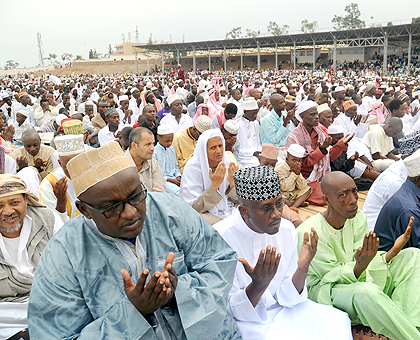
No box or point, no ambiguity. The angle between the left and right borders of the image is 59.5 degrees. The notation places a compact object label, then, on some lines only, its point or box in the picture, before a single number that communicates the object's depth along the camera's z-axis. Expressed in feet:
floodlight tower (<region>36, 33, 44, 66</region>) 263.29
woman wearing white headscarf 11.41
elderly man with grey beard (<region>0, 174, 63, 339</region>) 7.45
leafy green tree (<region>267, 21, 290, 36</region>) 239.32
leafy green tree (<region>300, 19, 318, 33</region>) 228.84
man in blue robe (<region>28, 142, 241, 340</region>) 4.27
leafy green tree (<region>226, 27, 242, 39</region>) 253.96
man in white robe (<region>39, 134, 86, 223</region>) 10.61
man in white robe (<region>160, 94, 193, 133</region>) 23.45
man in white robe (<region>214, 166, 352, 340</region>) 6.80
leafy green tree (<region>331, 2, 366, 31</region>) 234.17
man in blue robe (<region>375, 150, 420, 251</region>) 8.18
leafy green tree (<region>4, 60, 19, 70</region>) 264.31
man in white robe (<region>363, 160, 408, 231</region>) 10.28
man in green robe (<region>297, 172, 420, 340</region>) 7.02
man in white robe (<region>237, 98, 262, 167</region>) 20.99
